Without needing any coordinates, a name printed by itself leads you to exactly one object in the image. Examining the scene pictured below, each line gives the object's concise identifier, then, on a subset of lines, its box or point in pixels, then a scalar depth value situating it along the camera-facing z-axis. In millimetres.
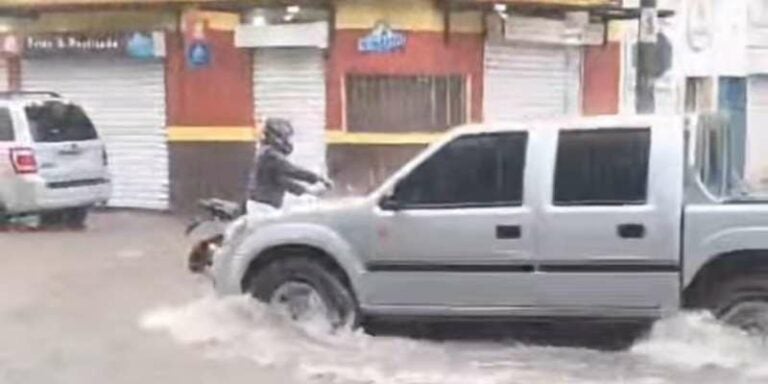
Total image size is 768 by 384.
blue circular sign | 21125
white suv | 18469
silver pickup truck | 9750
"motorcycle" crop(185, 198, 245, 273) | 11836
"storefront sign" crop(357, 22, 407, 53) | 20172
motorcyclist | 12242
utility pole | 16781
